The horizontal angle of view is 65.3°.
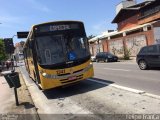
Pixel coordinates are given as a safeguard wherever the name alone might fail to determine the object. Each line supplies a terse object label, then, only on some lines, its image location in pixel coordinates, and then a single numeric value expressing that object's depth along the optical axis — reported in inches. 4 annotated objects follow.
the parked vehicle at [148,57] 308.6
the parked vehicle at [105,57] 648.1
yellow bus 205.2
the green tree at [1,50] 1199.7
